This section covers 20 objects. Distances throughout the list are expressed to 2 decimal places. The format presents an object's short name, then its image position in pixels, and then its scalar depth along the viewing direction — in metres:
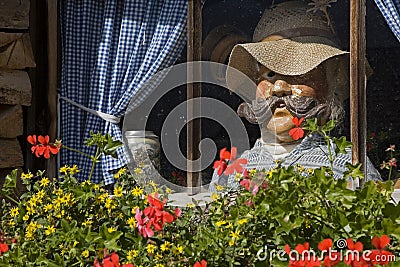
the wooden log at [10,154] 7.70
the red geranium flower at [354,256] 3.03
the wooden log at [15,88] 7.67
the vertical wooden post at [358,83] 6.34
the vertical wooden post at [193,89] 7.25
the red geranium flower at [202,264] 3.11
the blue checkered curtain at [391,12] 6.37
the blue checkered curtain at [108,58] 7.75
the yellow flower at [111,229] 3.50
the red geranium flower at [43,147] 4.27
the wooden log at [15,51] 7.66
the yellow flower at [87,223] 3.76
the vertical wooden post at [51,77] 8.09
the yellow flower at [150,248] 3.47
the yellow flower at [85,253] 3.41
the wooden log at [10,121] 7.68
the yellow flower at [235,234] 3.42
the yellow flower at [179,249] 3.44
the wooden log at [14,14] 7.67
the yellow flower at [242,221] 3.41
